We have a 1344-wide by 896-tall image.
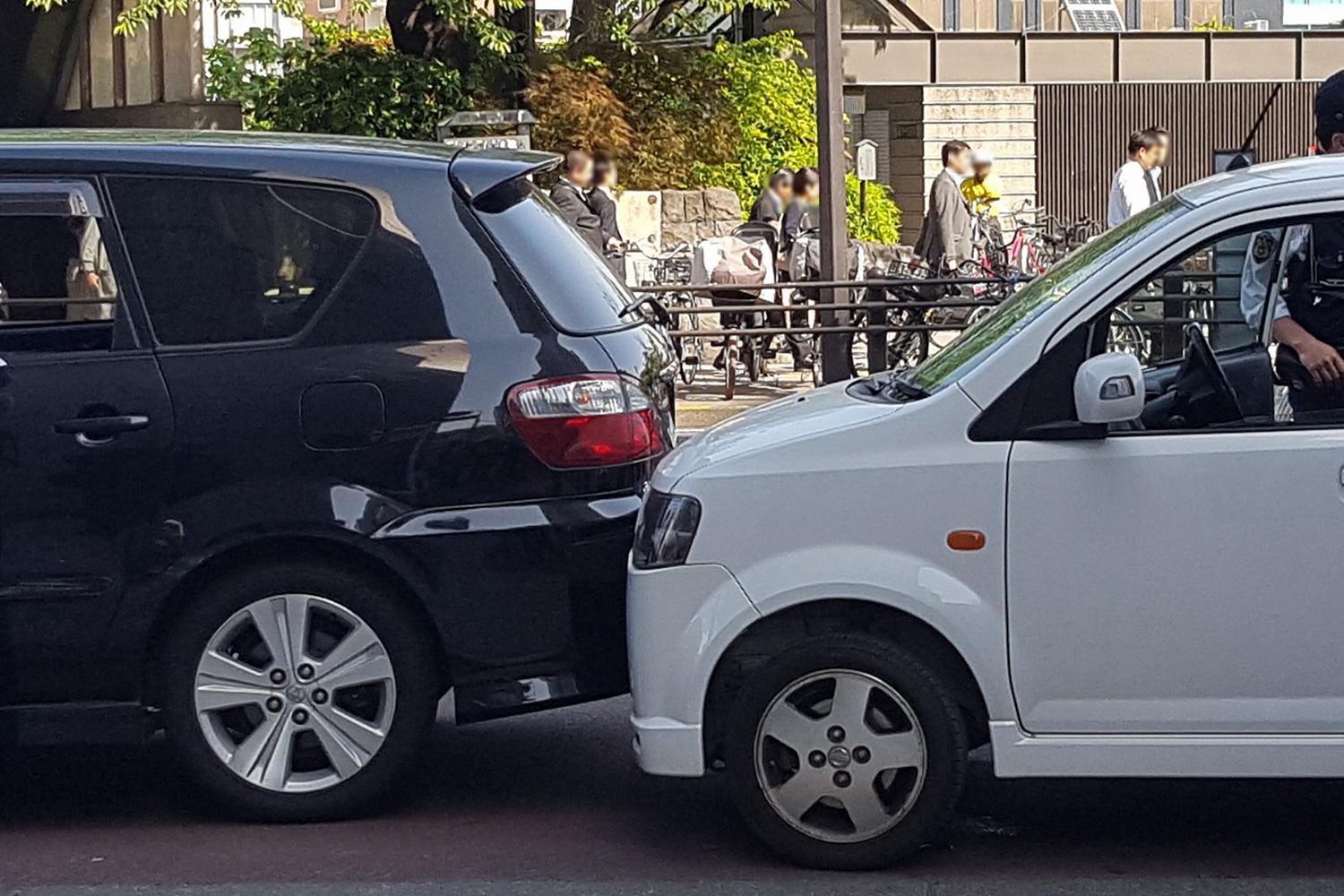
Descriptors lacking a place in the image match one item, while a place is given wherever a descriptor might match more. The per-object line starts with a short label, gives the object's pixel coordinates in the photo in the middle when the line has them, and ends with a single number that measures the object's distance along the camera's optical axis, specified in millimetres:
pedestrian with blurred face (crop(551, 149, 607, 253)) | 14789
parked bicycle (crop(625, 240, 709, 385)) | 16062
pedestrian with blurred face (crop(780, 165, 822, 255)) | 17391
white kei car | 4699
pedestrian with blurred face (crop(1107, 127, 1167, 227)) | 14352
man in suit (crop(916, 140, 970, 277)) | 16031
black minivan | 5281
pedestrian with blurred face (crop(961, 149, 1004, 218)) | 18438
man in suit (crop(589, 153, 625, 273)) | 15969
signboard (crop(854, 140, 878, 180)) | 26812
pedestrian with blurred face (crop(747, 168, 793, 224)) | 18016
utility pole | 14570
